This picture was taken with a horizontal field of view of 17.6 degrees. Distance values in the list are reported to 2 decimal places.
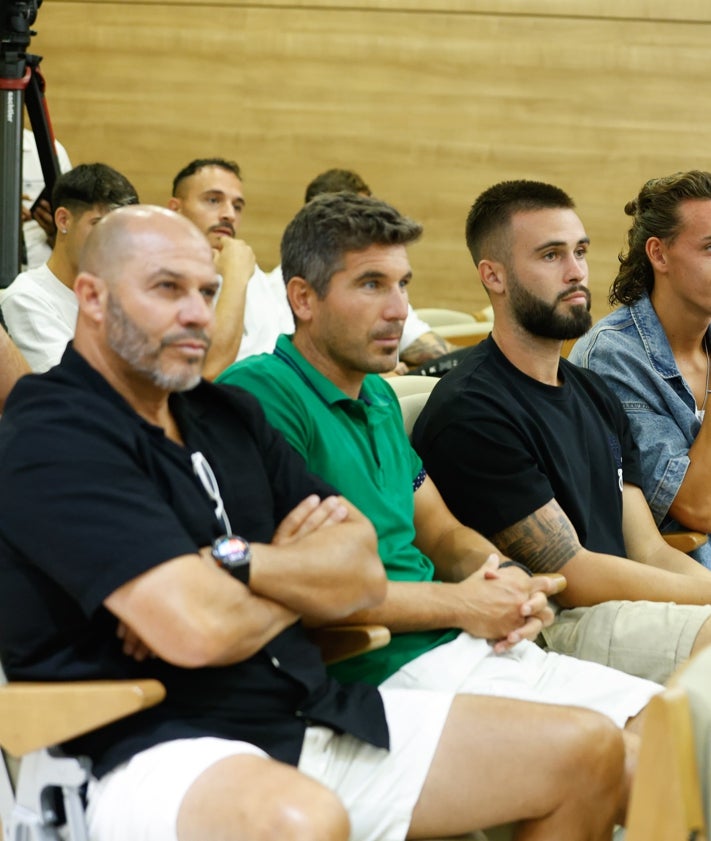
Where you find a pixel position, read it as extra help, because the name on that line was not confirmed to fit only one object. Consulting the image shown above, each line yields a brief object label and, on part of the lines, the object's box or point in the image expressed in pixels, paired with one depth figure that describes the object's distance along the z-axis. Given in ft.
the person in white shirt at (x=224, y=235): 20.95
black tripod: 20.09
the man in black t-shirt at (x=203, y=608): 8.71
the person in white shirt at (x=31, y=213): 24.82
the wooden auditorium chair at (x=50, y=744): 8.55
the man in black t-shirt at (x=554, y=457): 13.50
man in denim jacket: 15.99
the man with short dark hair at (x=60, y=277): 18.11
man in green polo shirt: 11.56
